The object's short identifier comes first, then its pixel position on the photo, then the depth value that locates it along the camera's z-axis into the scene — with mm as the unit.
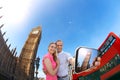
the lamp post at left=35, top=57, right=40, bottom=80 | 9266
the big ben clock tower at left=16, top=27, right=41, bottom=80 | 32926
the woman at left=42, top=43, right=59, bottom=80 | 1288
